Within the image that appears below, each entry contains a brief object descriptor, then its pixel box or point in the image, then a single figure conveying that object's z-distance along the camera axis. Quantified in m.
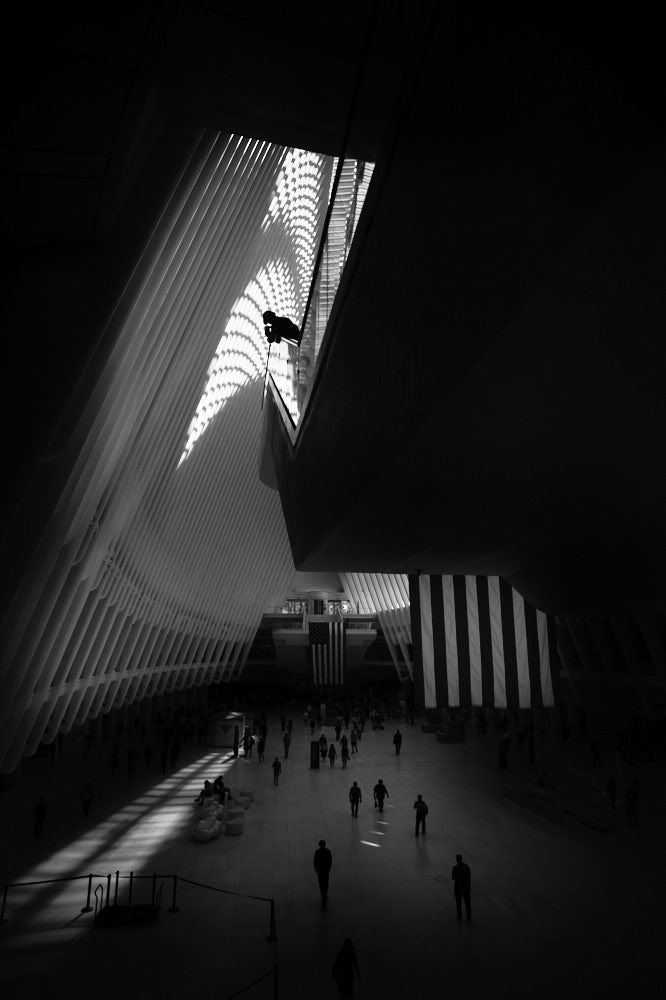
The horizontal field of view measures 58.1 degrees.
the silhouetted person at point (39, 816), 12.66
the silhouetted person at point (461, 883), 8.25
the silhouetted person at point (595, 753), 17.94
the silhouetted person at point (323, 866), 8.98
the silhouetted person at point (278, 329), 17.92
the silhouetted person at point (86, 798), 14.09
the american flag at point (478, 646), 11.70
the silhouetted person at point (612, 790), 13.83
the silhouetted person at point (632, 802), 12.47
